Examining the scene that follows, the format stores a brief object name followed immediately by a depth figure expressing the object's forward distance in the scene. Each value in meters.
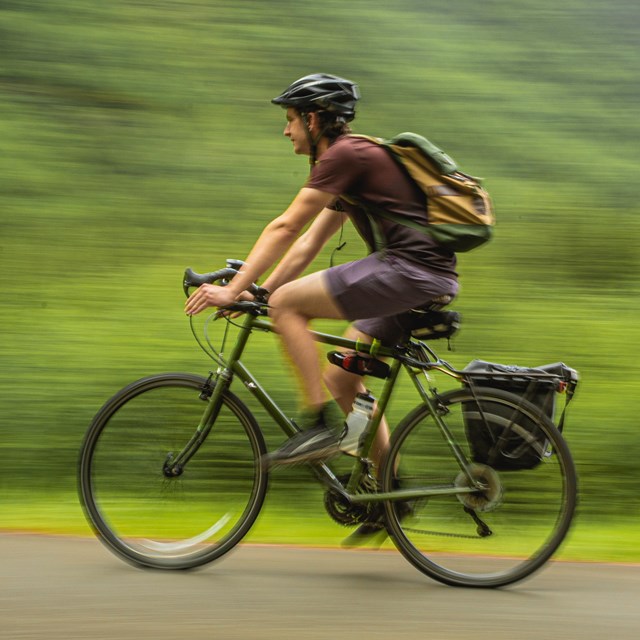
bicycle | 9.12
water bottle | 9.25
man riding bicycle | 8.71
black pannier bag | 9.03
